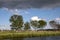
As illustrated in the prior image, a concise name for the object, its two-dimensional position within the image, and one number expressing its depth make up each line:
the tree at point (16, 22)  38.87
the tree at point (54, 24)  48.76
